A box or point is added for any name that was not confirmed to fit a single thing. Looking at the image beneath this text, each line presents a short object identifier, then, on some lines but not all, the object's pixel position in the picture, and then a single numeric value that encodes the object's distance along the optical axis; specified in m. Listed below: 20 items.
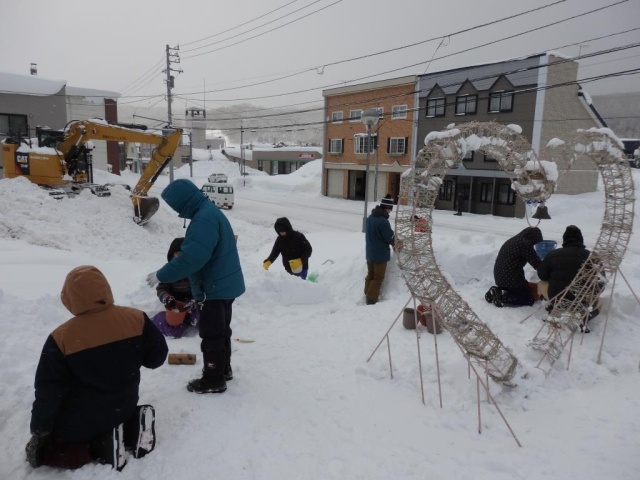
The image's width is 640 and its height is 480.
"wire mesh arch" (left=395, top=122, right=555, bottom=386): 4.11
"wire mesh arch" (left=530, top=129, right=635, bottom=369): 5.05
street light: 13.67
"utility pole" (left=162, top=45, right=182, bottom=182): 25.29
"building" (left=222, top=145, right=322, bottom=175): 52.90
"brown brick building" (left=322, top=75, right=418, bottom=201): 26.52
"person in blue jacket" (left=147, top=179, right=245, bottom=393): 3.58
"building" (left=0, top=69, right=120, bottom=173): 24.56
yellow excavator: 12.82
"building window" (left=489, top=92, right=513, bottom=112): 21.53
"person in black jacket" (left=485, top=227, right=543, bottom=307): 6.00
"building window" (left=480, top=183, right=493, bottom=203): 23.05
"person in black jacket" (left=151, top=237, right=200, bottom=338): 4.65
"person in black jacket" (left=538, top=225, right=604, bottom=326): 5.46
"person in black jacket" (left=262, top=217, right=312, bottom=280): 7.63
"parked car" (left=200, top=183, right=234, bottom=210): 23.55
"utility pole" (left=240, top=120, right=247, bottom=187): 37.62
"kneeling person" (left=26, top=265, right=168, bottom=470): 2.50
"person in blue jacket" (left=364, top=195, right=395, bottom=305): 6.93
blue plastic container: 6.58
